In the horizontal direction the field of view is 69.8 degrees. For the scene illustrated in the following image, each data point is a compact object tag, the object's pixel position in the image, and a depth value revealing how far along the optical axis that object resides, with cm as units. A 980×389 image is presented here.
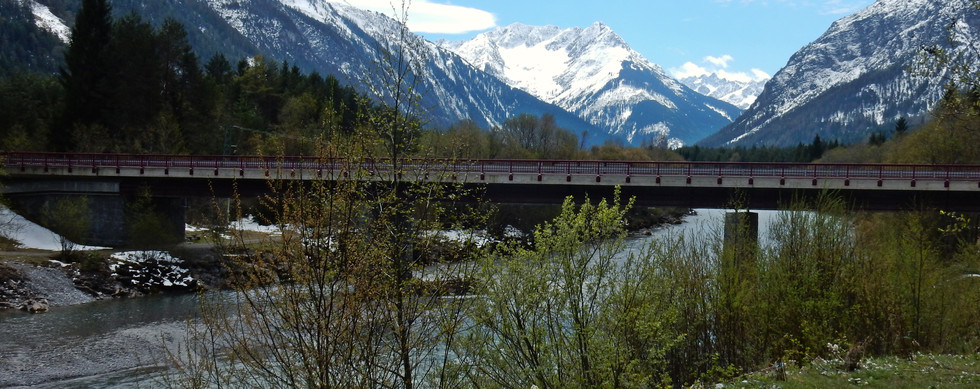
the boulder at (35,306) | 3872
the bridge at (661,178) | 4806
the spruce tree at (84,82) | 6881
